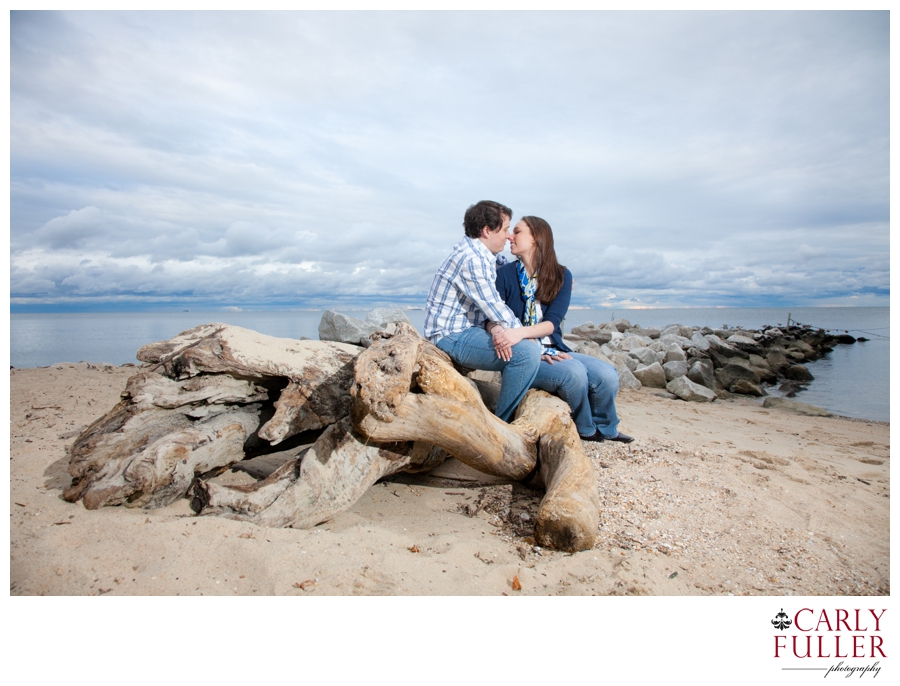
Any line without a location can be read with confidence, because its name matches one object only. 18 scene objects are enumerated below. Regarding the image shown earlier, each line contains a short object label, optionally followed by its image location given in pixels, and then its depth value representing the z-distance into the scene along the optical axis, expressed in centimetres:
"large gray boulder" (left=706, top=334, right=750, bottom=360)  1443
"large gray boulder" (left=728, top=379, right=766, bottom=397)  1128
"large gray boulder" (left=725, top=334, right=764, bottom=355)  1731
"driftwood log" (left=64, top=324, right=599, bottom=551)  321
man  424
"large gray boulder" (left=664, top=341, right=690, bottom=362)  1260
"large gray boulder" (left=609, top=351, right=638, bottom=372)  1119
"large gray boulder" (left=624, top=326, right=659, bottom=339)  1948
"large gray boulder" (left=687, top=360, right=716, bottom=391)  1118
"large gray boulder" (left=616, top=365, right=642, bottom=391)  1019
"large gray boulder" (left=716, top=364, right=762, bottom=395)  1166
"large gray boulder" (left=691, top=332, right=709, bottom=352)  1460
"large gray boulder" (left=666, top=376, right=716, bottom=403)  987
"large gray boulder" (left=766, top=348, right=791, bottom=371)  1492
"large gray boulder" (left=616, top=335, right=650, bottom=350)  1491
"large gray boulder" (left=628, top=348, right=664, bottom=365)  1223
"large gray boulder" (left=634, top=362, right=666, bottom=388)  1057
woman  465
